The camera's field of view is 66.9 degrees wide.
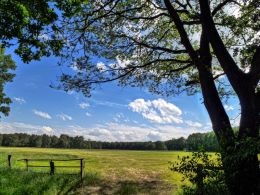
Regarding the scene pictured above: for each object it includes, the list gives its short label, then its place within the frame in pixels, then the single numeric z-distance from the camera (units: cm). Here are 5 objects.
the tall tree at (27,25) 510
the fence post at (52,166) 1179
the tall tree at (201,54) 496
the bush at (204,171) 441
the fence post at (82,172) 1091
